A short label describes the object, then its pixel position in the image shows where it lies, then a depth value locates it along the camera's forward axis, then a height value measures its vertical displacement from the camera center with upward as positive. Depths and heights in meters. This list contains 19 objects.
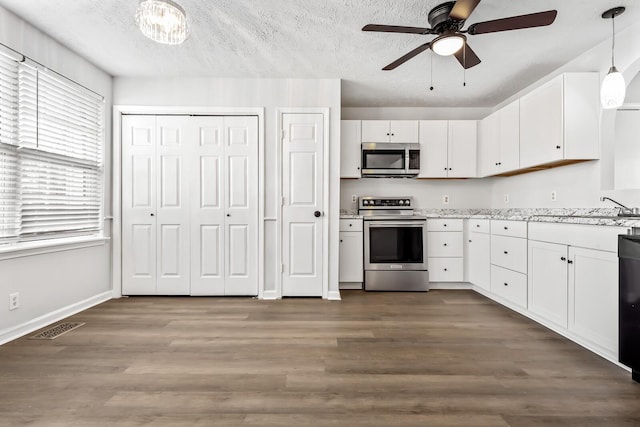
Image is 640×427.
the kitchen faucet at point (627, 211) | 2.35 +0.03
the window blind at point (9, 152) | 2.28 +0.45
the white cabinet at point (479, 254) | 3.42 -0.46
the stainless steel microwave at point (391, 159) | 4.00 +0.72
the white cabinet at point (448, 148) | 4.07 +0.87
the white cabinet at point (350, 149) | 4.04 +0.85
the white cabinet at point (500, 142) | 3.31 +0.85
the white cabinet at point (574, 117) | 2.65 +0.85
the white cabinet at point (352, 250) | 3.83 -0.45
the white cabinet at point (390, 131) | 4.06 +1.10
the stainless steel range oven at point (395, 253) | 3.77 -0.49
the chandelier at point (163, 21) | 1.75 +1.12
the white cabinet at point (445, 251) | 3.86 -0.46
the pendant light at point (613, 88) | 2.15 +0.90
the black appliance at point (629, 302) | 1.71 -0.49
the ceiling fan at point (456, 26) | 1.80 +1.18
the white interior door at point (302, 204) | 3.46 +0.11
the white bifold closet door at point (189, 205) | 3.44 +0.08
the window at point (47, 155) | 2.33 +0.49
